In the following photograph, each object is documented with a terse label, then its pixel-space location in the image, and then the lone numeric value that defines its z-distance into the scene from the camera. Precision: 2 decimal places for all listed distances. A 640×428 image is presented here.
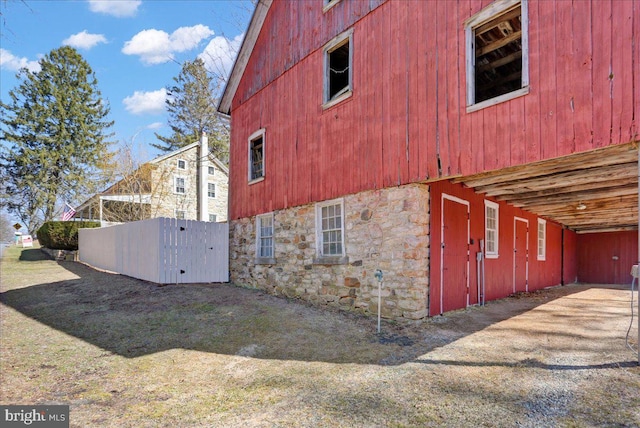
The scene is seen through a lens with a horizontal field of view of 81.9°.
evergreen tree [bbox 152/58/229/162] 28.75
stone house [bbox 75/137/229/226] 20.78
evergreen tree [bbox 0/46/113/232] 29.73
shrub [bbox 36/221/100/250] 18.14
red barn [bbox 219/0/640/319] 4.71
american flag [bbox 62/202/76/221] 19.42
